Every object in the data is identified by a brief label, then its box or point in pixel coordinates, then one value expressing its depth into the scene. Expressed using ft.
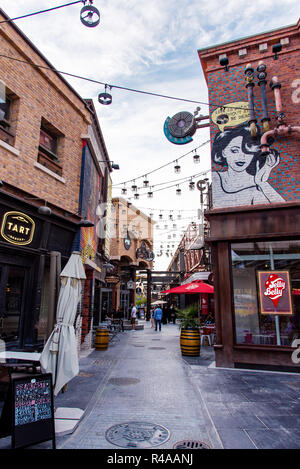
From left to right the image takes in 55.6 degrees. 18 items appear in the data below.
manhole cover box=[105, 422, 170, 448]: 12.31
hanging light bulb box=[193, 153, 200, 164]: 36.68
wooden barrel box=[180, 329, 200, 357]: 32.50
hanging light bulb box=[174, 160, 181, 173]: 37.85
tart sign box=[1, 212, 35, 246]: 22.40
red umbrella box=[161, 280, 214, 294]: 39.78
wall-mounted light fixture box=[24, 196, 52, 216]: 23.84
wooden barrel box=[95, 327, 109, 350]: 36.11
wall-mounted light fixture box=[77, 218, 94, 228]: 28.99
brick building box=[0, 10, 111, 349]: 22.68
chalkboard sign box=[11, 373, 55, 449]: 11.33
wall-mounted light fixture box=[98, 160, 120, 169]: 45.46
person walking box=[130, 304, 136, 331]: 65.35
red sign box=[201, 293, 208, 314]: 59.11
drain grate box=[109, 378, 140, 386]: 21.79
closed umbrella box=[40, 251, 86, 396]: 16.83
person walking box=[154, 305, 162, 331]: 64.64
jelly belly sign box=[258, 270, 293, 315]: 27.35
